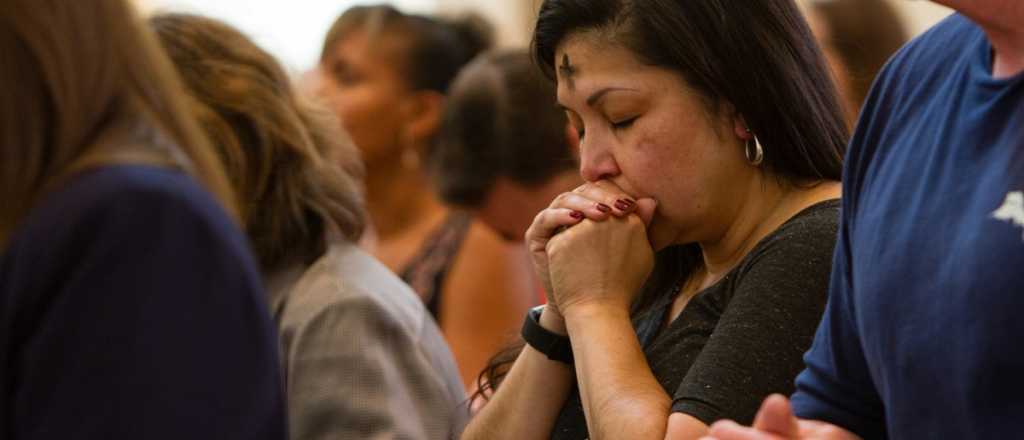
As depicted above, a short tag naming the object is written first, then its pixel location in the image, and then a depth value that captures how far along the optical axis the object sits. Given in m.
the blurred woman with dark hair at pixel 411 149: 3.79
